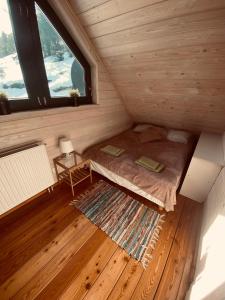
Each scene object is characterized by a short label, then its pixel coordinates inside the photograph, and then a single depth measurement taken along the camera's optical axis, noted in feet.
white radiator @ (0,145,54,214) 4.81
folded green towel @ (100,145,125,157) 7.06
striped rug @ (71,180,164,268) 4.71
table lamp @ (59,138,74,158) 6.19
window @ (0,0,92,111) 4.60
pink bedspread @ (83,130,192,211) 5.27
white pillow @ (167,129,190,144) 8.46
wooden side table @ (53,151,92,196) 6.68
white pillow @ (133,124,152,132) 9.84
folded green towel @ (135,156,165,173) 6.00
